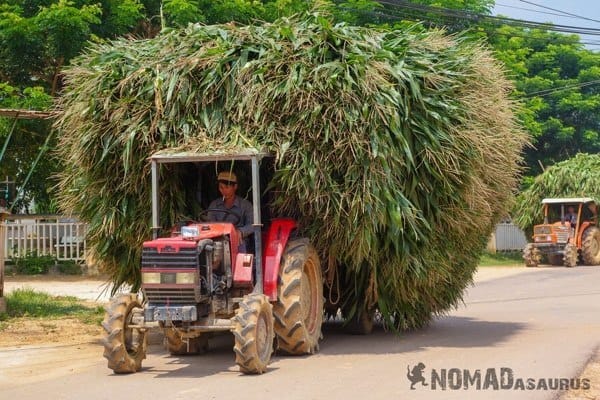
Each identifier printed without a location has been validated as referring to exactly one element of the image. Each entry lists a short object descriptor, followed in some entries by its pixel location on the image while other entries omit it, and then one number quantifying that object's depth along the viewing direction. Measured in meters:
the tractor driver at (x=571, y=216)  32.50
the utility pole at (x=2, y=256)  14.49
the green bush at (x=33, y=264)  25.22
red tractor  9.18
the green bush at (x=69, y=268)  25.42
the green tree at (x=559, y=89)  40.50
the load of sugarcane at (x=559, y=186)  33.56
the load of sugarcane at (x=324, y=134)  10.32
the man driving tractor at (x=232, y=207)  10.73
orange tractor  31.33
